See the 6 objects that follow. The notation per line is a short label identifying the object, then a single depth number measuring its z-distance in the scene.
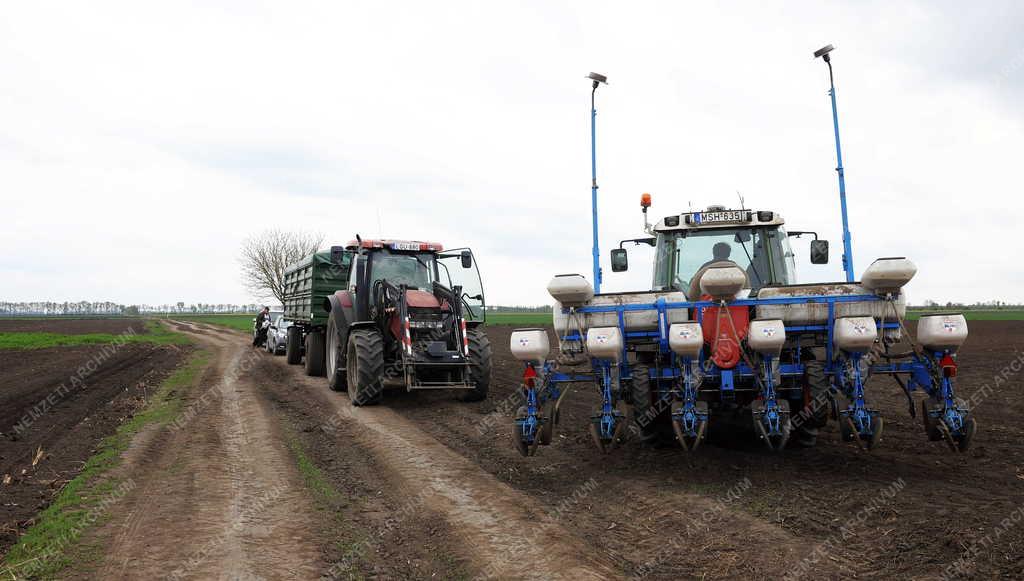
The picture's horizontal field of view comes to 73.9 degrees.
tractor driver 7.97
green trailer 14.97
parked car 22.20
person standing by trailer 26.20
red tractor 10.44
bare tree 50.16
